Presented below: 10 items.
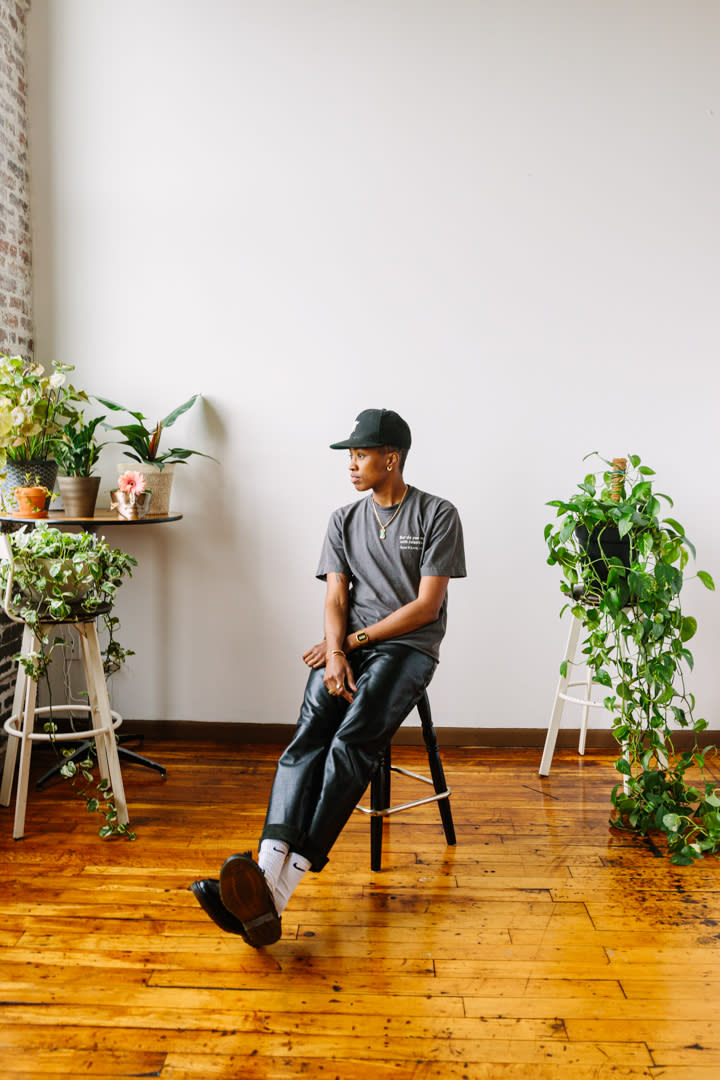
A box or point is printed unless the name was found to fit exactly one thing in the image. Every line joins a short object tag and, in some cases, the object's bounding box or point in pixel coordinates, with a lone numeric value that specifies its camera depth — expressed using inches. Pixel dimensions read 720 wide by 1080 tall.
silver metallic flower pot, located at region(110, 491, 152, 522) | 120.6
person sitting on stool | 84.1
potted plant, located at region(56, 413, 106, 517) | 119.6
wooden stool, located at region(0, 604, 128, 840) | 106.4
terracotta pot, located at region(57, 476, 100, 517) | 119.4
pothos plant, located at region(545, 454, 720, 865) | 108.9
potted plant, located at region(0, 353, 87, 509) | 116.0
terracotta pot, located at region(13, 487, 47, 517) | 117.3
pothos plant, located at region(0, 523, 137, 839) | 103.2
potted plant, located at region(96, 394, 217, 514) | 126.8
